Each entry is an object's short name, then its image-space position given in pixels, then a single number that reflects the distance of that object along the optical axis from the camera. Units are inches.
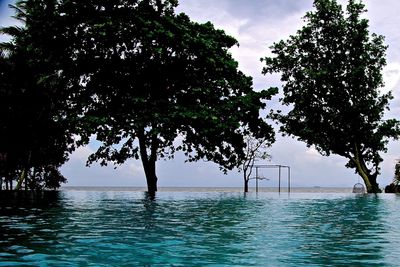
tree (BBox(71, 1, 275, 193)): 1325.0
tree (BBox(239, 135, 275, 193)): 2005.4
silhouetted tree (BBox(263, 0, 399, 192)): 1795.0
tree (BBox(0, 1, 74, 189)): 1430.9
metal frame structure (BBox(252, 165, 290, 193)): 1975.9
